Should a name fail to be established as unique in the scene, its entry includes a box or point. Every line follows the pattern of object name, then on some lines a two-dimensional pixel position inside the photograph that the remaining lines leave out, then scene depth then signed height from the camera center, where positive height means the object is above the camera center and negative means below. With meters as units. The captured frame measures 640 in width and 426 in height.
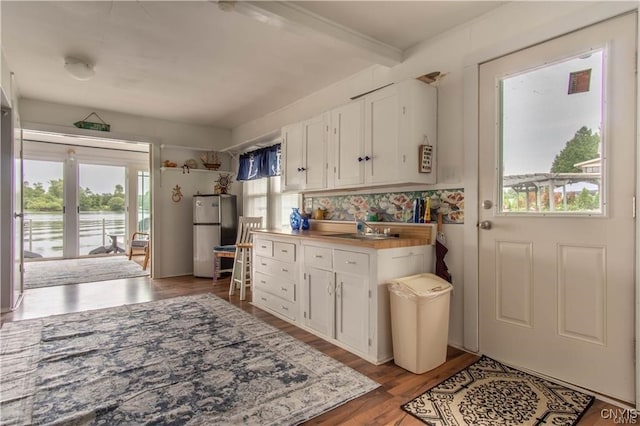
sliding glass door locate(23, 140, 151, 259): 7.10 +0.23
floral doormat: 1.72 -1.06
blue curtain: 4.73 +0.69
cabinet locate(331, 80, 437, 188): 2.63 +0.63
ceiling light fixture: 3.17 +1.34
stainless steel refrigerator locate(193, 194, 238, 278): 5.42 -0.30
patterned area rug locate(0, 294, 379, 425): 1.77 -1.06
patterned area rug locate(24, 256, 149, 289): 5.10 -1.07
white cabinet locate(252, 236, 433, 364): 2.38 -0.63
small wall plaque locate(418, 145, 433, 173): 2.64 +0.40
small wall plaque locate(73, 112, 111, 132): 4.77 +1.20
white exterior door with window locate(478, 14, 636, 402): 1.87 +0.02
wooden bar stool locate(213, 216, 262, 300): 4.25 -0.62
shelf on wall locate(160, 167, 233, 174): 5.44 +0.66
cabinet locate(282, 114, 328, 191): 3.46 +0.60
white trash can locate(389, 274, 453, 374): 2.20 -0.75
